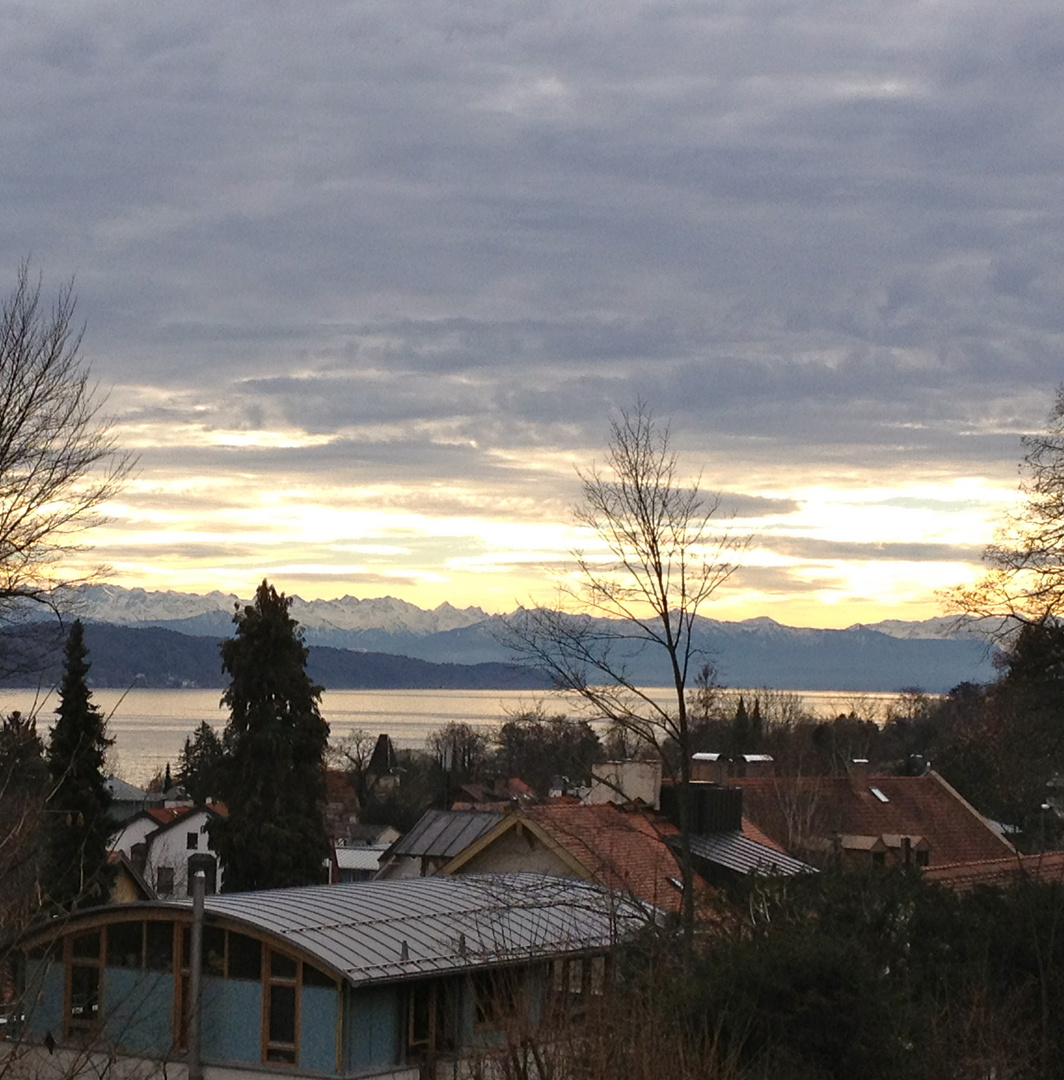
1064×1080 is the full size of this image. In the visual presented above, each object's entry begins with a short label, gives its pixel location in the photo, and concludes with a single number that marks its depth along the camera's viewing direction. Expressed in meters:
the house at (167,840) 78.56
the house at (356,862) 75.44
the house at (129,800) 96.18
